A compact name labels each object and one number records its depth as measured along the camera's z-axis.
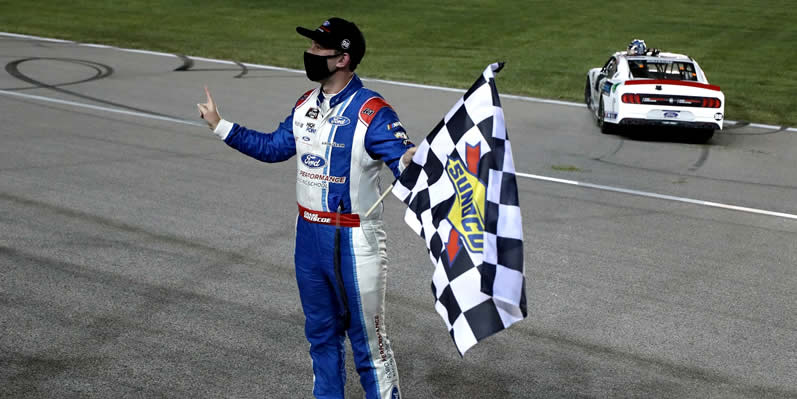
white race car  26.14
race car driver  8.28
